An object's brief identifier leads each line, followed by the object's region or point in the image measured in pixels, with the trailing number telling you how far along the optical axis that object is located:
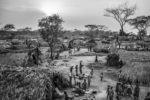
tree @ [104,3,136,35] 45.50
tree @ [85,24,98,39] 58.58
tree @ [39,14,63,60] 22.17
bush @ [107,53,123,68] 16.30
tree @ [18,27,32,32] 74.38
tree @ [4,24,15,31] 66.40
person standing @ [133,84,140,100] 8.92
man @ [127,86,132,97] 9.70
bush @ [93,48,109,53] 25.91
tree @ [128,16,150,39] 46.76
